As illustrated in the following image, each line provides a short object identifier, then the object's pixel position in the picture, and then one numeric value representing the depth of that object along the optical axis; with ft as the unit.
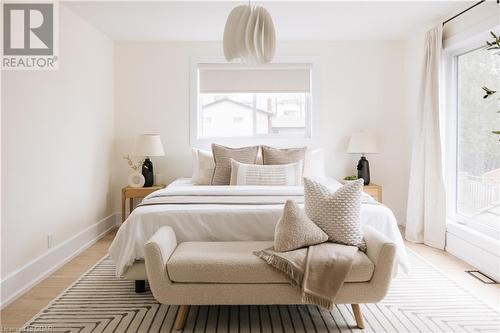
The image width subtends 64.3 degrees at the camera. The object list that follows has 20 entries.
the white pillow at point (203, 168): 14.37
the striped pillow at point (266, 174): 12.92
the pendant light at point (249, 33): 9.45
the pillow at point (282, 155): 14.32
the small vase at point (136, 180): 15.64
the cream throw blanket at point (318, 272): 7.38
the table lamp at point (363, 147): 15.73
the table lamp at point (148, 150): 15.49
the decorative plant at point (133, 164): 16.46
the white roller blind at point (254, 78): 16.99
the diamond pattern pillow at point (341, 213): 8.26
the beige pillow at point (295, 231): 7.95
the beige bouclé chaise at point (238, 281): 7.49
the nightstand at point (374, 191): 15.24
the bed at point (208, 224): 9.16
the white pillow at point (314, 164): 14.52
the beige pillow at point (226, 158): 13.96
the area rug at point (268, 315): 7.86
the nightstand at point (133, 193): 15.31
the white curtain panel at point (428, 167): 13.28
